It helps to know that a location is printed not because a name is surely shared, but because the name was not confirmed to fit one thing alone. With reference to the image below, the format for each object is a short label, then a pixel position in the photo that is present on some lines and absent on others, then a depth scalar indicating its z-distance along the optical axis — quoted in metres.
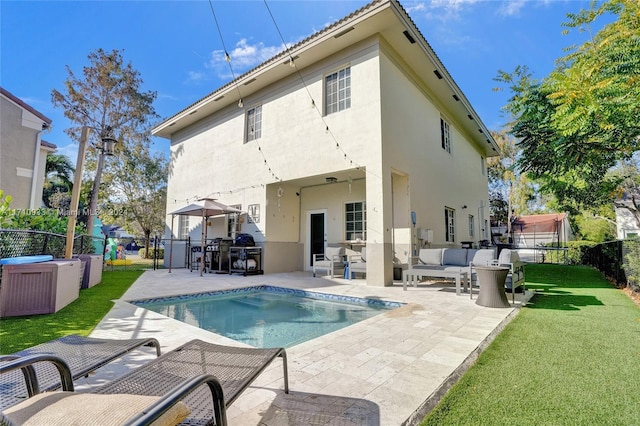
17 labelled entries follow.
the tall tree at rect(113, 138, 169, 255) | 20.30
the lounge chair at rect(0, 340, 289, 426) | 1.19
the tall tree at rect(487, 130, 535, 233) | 25.08
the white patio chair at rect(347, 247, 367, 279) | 9.08
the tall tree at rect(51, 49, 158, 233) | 16.73
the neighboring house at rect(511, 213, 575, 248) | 29.42
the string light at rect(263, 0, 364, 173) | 8.53
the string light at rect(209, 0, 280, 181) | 6.49
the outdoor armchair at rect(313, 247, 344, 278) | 9.82
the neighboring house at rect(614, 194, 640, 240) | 21.53
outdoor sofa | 6.94
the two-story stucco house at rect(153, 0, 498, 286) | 8.57
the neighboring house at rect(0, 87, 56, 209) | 11.80
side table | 5.44
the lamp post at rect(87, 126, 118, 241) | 12.77
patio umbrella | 10.77
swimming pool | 4.75
